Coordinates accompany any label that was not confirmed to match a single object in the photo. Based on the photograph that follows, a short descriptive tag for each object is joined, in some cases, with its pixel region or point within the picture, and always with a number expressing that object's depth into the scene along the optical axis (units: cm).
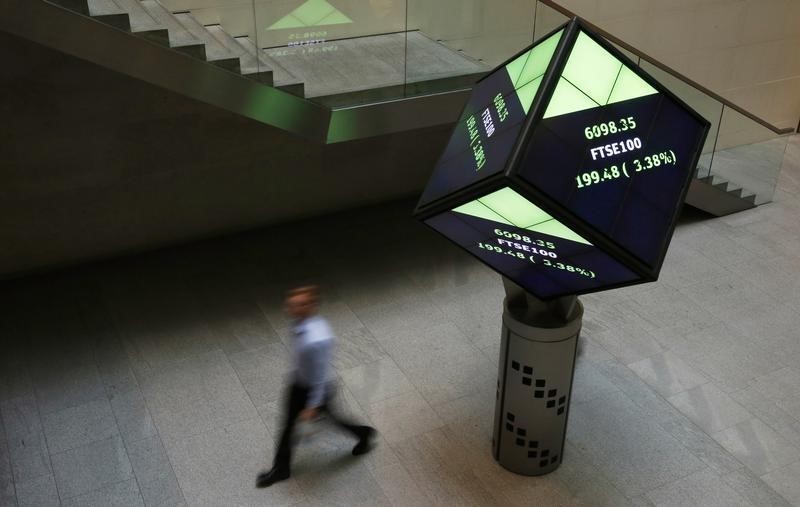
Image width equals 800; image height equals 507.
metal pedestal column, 651
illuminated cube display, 526
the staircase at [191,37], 678
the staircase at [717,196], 1144
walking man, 659
